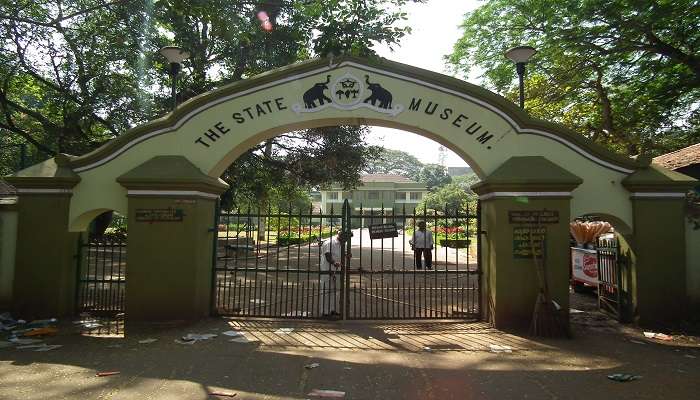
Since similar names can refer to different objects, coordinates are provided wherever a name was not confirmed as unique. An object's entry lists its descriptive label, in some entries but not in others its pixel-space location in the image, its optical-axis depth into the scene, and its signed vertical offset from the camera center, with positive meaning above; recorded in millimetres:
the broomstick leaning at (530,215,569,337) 6785 -1134
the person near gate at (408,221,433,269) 13358 -134
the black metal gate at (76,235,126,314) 8008 -1051
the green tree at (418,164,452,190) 94500 +12666
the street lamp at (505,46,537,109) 7454 +2988
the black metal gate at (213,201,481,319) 7766 -1276
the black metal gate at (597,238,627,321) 7867 -719
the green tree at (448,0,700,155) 12000 +5397
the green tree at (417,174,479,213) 67062 +6129
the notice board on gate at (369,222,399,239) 7734 +102
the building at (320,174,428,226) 70688 +6980
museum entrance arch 7145 +839
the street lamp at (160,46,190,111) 7977 +3129
